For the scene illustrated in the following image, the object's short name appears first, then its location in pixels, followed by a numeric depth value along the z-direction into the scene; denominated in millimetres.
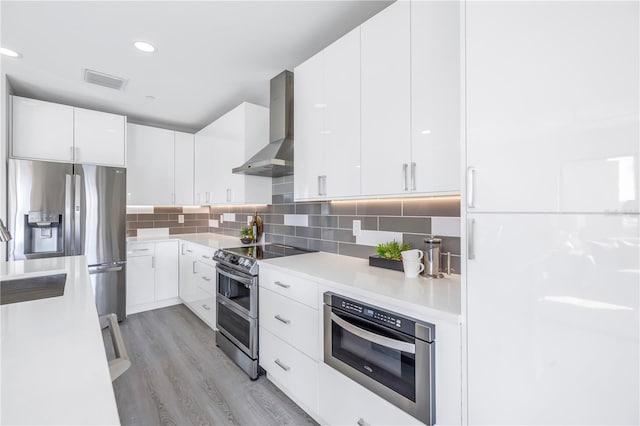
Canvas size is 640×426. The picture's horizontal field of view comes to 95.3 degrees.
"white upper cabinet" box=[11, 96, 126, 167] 2801
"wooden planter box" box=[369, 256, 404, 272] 1817
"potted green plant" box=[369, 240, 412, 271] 1840
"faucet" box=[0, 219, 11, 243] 1243
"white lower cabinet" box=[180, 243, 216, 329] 2939
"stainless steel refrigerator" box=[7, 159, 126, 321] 2729
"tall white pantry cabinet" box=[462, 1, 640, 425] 796
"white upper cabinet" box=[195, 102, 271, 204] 2945
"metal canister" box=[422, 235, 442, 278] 1648
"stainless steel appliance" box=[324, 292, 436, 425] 1170
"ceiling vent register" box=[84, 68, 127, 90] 2565
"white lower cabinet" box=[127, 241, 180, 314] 3484
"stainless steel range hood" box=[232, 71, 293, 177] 2363
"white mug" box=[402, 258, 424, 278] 1644
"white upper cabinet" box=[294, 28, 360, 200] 1840
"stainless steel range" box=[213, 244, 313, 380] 2186
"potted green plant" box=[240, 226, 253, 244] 3318
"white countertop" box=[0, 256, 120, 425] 549
